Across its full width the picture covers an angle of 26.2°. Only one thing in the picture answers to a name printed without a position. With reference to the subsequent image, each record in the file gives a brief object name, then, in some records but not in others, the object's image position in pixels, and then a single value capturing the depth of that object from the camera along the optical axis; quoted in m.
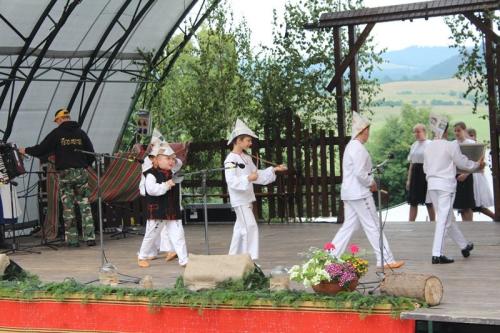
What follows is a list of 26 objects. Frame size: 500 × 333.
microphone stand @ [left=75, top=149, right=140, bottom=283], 9.59
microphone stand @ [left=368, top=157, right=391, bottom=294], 9.02
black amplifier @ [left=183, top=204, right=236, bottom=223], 17.78
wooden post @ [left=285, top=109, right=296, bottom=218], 17.45
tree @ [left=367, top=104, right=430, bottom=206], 34.62
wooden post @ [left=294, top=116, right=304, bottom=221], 17.39
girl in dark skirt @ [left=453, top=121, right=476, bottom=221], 14.45
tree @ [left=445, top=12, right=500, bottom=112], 15.09
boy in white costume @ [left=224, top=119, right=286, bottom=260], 11.15
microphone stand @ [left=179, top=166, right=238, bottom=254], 10.27
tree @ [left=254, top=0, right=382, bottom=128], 18.06
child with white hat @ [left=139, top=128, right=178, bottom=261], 12.20
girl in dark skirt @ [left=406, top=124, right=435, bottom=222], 14.85
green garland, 7.67
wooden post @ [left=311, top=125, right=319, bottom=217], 17.27
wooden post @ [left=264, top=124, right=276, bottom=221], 17.62
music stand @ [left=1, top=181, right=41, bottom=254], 14.09
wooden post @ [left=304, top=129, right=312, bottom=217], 17.31
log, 7.67
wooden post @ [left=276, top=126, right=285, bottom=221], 17.52
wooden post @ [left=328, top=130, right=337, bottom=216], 17.08
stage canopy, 16.39
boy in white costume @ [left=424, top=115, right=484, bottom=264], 10.81
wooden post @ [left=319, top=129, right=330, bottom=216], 17.11
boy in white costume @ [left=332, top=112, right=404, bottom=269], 10.70
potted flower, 7.92
